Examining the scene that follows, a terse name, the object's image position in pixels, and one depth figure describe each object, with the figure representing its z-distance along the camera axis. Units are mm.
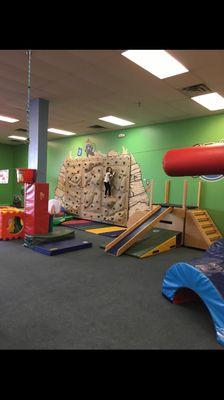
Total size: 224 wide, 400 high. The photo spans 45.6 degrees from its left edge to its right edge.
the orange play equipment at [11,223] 5930
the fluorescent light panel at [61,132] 9034
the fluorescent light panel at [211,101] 5211
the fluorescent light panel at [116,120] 7189
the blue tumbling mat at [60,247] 4955
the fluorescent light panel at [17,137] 10598
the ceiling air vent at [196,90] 4656
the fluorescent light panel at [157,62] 3514
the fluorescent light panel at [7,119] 7539
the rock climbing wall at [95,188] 8352
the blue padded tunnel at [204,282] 2350
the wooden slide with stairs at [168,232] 5320
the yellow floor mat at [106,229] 7434
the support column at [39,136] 5727
